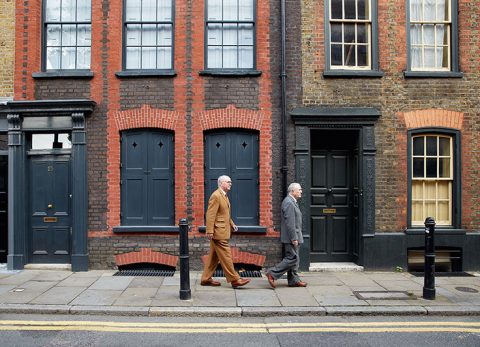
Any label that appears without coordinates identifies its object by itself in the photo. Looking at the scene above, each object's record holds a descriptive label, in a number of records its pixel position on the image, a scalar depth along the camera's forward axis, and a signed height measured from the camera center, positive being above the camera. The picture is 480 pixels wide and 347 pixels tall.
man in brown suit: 7.68 -0.83
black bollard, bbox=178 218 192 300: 6.96 -1.30
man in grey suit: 7.70 -1.00
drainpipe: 9.29 +1.73
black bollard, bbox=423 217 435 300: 7.13 -1.31
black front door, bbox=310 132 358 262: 9.81 -0.37
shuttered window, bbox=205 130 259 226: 9.45 +0.36
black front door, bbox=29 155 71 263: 9.45 -0.54
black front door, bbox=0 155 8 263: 9.59 -0.95
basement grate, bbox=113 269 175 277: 8.96 -1.86
